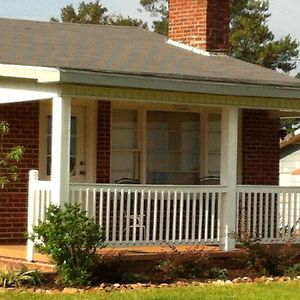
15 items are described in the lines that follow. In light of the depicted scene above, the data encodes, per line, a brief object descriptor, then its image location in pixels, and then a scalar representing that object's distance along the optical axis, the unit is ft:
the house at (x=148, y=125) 50.01
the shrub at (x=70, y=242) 46.42
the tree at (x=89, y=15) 186.60
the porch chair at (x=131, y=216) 50.93
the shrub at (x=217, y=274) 51.03
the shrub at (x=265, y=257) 52.11
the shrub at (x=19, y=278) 46.24
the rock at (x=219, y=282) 48.83
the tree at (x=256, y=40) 169.89
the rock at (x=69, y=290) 44.98
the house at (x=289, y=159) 114.47
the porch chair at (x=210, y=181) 62.39
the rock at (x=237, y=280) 49.82
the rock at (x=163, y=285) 47.25
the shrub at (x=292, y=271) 51.85
